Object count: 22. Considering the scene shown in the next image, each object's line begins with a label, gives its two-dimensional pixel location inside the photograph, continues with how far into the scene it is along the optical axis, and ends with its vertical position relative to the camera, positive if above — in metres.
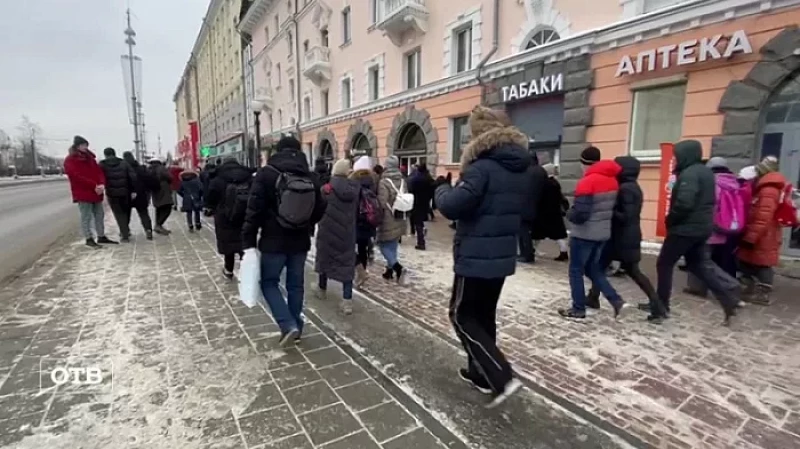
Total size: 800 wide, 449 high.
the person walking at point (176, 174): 11.90 +0.02
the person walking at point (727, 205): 4.88 -0.30
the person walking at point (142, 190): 8.63 -0.34
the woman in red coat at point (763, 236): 4.73 -0.66
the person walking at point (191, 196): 10.18 -0.53
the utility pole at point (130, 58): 18.75 +5.25
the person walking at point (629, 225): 4.25 -0.48
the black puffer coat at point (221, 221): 5.55 -0.65
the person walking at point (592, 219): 4.08 -0.41
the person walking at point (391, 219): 5.47 -0.58
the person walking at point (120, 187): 8.00 -0.25
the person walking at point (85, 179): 7.21 -0.09
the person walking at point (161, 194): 9.41 -0.45
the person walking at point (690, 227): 3.99 -0.48
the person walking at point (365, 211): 4.78 -0.43
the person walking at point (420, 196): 8.23 -0.40
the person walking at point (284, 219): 3.39 -0.37
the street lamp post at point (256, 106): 17.78 +3.07
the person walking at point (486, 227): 2.49 -0.31
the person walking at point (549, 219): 3.58 -0.37
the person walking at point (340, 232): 4.43 -0.62
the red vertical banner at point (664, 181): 6.56 -0.03
